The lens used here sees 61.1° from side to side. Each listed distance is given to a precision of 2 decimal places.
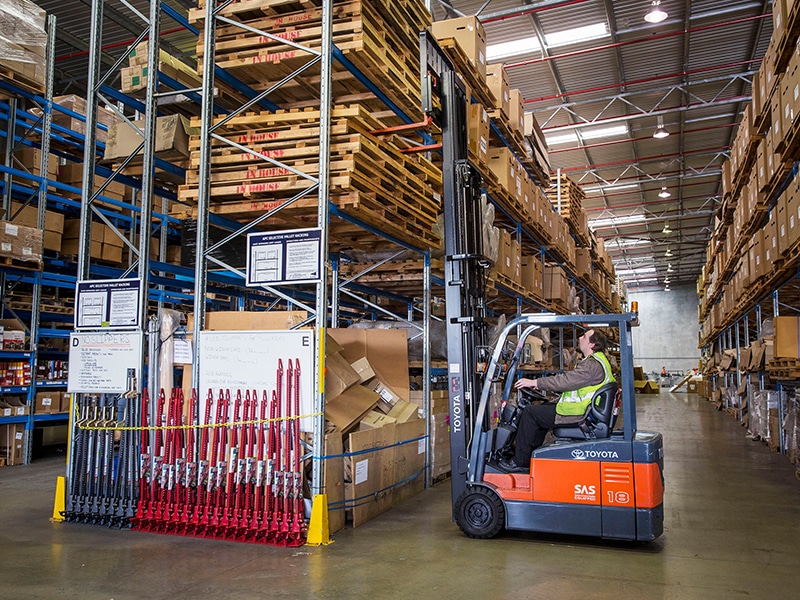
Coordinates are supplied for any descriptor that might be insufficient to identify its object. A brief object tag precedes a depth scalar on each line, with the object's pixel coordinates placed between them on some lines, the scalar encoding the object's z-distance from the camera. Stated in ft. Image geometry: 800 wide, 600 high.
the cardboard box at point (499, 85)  32.65
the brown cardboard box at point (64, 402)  32.27
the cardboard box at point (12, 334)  29.73
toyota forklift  16.55
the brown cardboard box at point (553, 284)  43.55
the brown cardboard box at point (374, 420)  20.97
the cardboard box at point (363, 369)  22.66
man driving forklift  17.12
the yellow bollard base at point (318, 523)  17.04
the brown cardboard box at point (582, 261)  54.17
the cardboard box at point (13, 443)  30.50
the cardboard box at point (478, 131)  28.25
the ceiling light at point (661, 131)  55.83
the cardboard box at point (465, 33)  29.35
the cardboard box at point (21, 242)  28.53
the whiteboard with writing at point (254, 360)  17.58
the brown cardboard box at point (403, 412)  23.34
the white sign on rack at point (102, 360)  19.81
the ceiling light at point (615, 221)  91.61
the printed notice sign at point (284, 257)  17.69
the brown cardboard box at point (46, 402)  31.58
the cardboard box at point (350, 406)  19.52
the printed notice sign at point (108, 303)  20.05
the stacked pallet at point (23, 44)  29.40
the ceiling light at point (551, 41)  45.03
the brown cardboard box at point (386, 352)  24.70
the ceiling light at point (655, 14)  39.50
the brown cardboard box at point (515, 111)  34.35
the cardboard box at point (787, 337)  28.37
